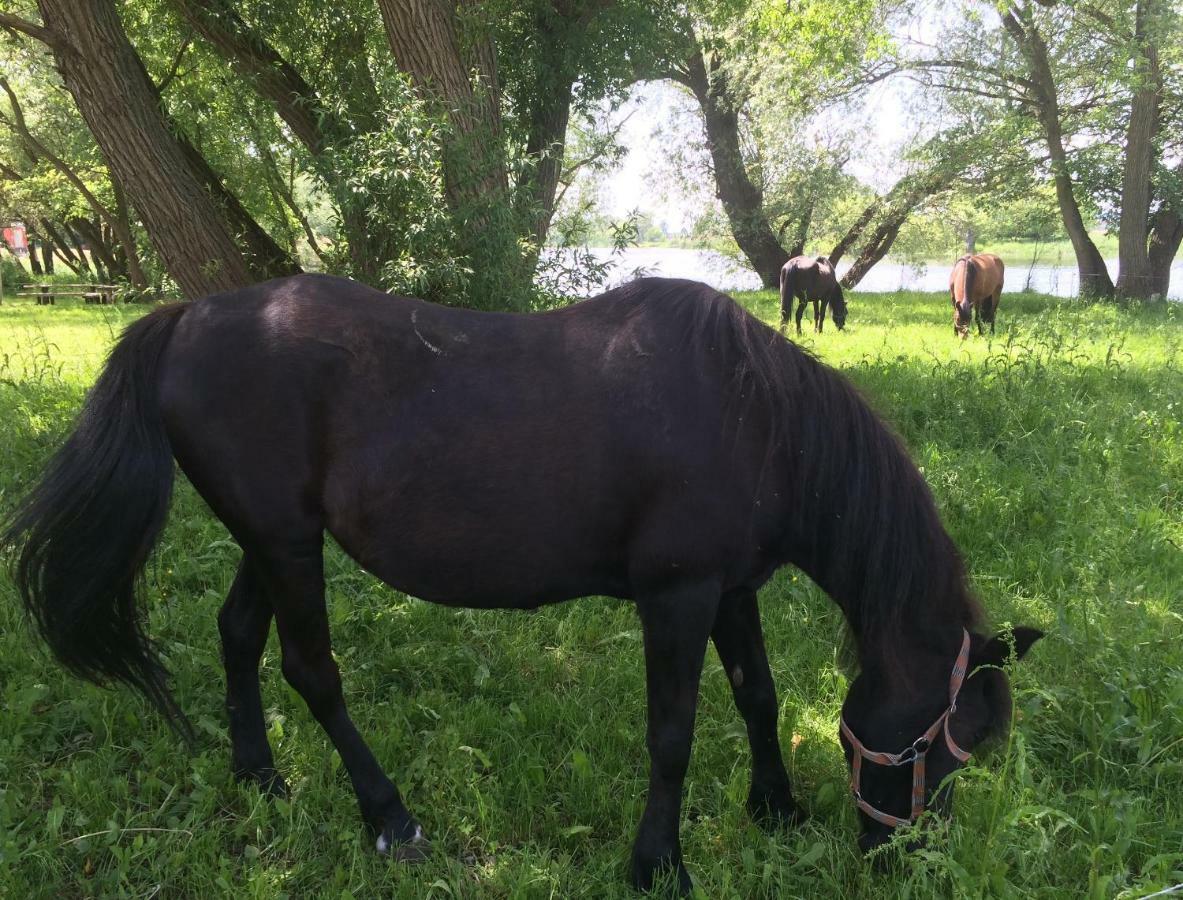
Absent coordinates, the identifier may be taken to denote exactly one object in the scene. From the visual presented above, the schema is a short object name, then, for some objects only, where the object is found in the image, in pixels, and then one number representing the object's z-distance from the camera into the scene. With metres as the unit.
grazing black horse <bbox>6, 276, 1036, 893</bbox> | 2.12
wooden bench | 19.55
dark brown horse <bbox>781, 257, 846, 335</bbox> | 11.51
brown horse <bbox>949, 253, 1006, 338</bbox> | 10.20
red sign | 26.05
